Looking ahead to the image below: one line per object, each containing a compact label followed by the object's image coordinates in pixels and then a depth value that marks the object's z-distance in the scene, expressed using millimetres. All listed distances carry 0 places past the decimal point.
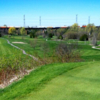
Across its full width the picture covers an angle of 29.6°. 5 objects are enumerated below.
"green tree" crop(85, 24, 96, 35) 87131
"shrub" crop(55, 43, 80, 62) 13922
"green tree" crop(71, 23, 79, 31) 93931
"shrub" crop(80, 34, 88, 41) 61584
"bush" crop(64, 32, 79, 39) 72688
